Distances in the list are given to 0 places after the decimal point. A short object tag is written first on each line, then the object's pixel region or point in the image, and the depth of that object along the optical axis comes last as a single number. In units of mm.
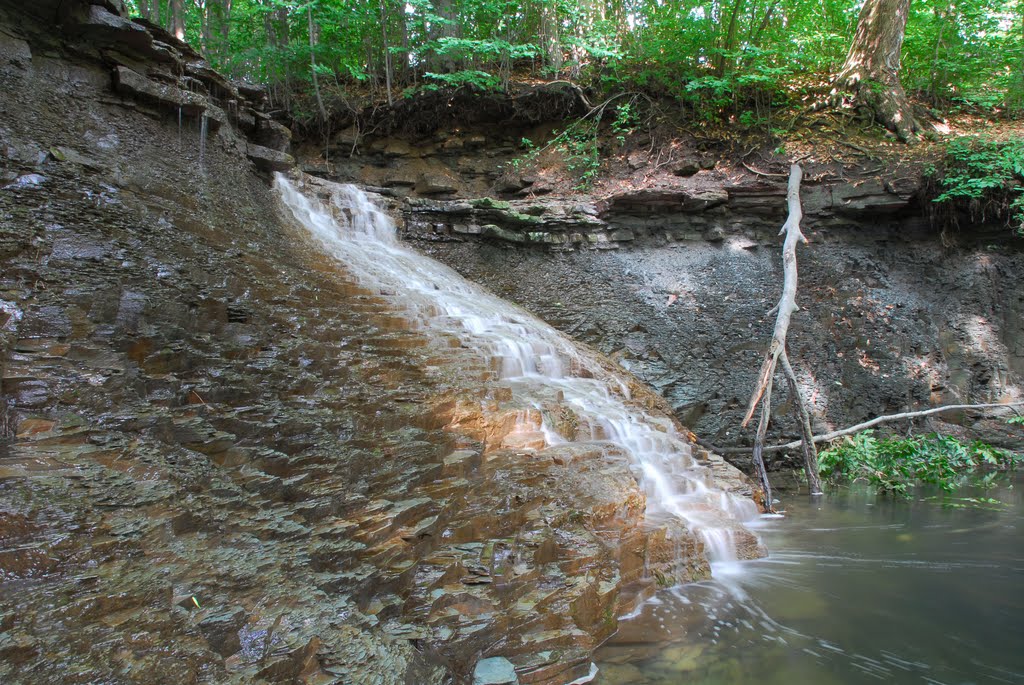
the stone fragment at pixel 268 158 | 7652
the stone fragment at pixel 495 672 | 2723
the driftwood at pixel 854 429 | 7234
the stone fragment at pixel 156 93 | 6188
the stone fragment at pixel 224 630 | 2111
